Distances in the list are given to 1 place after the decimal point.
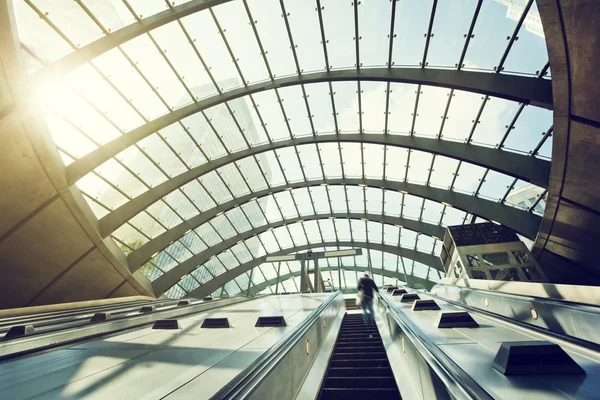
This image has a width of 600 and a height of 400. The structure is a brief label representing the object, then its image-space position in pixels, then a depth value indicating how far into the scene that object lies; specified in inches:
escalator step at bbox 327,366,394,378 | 191.8
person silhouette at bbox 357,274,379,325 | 373.2
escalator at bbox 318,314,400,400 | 159.9
